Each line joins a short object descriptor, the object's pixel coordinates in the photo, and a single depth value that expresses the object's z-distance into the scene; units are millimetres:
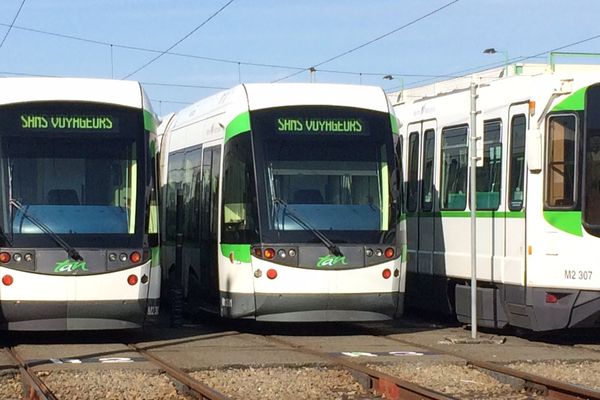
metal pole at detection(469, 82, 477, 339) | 15445
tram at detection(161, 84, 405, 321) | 15789
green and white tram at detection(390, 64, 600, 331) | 14859
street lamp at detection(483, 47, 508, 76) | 36859
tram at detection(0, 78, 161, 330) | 14461
